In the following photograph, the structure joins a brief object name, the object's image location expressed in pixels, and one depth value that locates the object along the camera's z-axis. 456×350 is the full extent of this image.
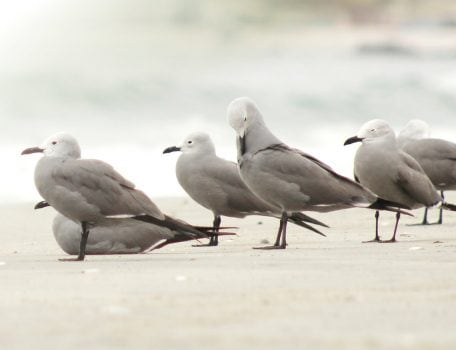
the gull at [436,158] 23.97
